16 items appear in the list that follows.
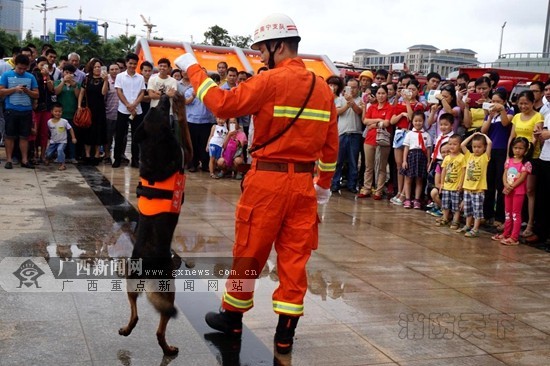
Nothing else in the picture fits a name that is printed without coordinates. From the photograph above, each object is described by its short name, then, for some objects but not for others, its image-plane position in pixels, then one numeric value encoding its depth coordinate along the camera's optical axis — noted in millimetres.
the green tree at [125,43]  45969
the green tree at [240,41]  38094
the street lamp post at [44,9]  74056
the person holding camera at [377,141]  10305
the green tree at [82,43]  42438
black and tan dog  3893
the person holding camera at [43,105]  11016
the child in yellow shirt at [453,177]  8500
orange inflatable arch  15109
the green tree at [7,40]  43312
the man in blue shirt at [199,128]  11797
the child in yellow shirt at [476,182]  8172
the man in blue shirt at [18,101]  10422
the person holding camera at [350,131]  10828
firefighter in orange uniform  4145
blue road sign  54125
